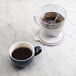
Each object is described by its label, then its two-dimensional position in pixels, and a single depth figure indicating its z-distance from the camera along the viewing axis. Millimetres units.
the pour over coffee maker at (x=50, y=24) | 944
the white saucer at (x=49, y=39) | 961
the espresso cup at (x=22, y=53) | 852
